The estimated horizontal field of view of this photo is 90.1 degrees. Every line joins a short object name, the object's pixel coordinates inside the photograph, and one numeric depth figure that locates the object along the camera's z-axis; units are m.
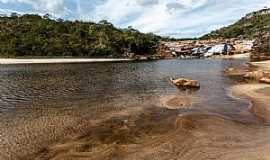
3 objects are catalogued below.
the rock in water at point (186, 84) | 20.67
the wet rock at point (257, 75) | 23.53
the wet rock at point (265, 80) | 21.51
